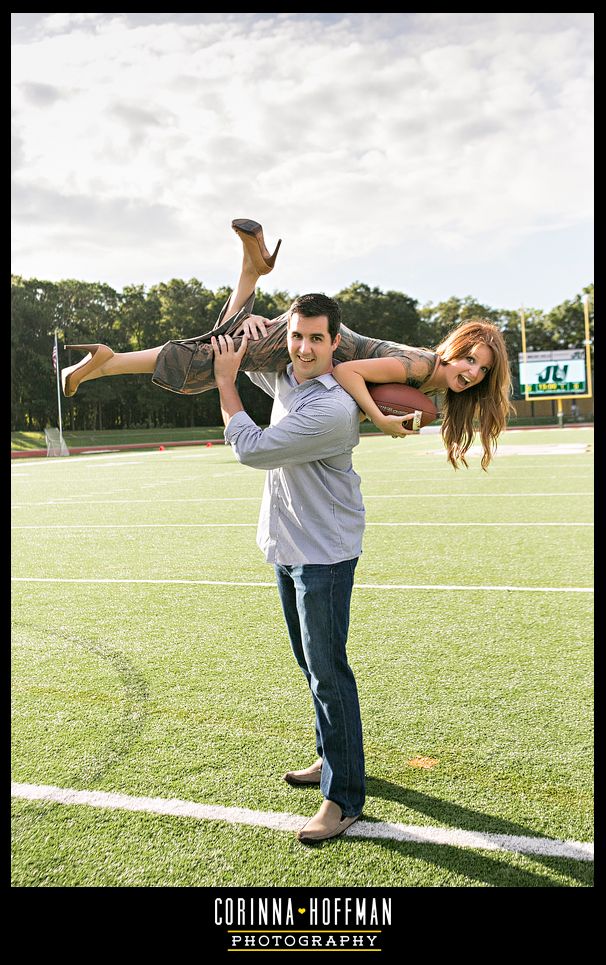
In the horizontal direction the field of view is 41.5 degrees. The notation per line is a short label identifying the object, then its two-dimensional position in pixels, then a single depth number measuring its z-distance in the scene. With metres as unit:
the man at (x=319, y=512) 2.67
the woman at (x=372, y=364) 2.86
